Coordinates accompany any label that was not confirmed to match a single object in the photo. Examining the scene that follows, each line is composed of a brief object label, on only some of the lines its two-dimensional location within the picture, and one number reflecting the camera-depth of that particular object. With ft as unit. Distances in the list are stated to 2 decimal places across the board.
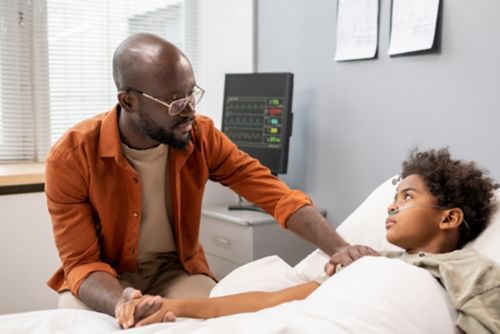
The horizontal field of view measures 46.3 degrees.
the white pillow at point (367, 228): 5.12
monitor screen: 8.06
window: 8.98
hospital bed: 3.16
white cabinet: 7.66
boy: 4.32
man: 5.29
